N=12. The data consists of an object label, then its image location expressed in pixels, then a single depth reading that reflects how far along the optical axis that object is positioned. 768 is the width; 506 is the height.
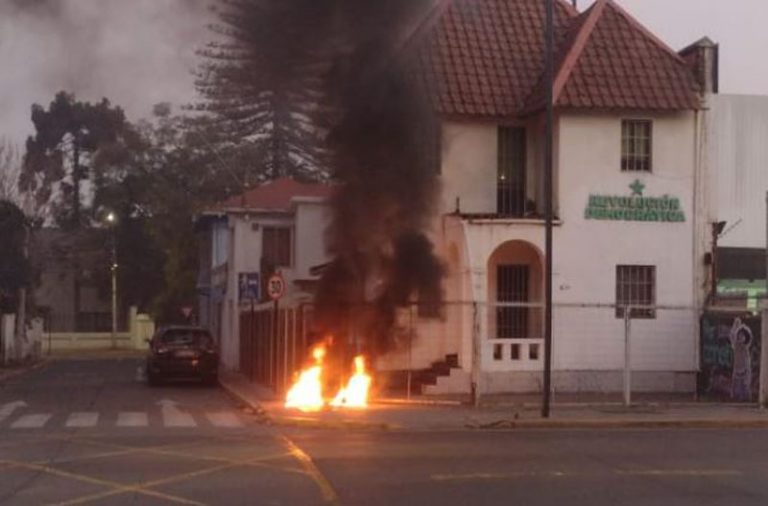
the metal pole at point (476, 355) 24.16
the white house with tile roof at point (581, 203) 27.73
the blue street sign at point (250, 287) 32.12
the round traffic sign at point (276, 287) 27.75
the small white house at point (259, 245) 33.84
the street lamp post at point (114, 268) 69.75
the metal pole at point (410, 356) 25.41
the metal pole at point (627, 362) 24.38
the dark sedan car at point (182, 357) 34.44
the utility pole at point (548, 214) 22.28
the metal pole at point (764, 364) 24.69
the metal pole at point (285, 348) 27.44
